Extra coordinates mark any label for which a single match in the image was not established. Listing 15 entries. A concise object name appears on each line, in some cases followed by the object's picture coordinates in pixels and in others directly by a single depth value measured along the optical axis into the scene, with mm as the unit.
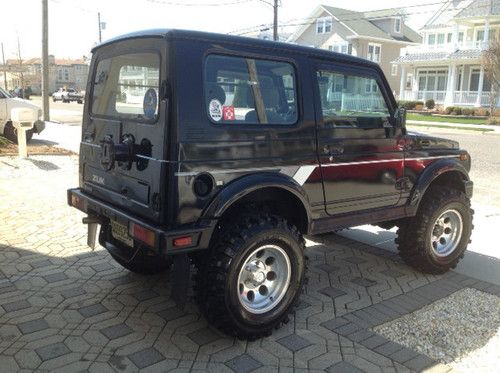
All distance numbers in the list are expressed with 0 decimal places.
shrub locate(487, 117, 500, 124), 25783
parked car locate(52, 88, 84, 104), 47897
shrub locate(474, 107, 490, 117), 31188
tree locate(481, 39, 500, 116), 28578
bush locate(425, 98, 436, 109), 35312
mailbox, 10078
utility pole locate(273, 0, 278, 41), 29031
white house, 35094
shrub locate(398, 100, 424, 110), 36062
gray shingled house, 42562
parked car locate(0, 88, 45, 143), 13719
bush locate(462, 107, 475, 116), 31359
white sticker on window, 3238
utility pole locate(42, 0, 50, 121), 21188
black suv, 3125
